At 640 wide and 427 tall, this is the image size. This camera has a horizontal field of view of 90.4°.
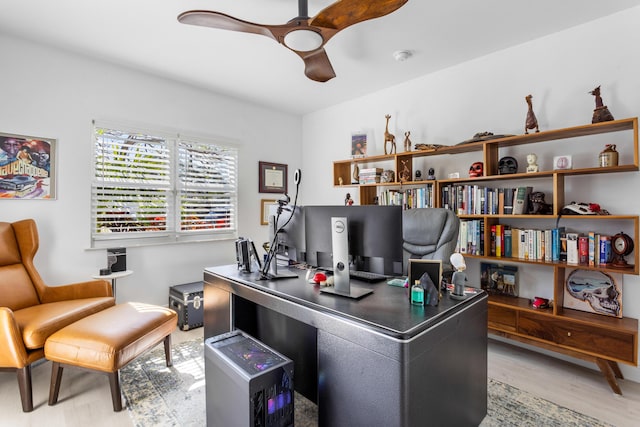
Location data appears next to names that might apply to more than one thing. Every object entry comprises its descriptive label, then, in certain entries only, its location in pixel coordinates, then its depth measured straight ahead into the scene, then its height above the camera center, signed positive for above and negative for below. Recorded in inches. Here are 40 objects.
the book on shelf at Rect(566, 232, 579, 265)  90.1 -11.5
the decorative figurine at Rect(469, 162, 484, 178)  111.0 +14.1
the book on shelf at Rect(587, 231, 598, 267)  87.8 -11.0
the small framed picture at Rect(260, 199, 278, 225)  169.2 +0.7
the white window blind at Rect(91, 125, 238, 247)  121.5 +10.4
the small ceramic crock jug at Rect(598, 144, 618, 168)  85.4 +14.1
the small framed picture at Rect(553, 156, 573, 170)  93.0 +13.8
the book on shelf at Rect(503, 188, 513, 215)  104.3 +2.8
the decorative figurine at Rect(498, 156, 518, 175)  104.3 +14.6
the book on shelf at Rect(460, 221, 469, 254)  111.7 -9.6
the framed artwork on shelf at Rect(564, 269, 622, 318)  89.0 -24.4
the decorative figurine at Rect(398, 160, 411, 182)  133.3 +15.7
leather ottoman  73.2 -31.3
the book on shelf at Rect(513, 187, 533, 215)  101.0 +2.7
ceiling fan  63.9 +41.7
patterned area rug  72.1 -47.3
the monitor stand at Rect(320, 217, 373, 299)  63.6 -9.9
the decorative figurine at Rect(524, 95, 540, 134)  99.1 +28.2
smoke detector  112.0 +55.8
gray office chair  88.7 -6.9
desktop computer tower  54.9 -31.7
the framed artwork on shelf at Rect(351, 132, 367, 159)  150.1 +31.7
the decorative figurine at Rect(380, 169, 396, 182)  138.9 +15.1
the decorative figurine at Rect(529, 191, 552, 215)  98.1 +1.3
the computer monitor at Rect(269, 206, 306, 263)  76.9 -5.5
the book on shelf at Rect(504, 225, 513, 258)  104.1 -11.1
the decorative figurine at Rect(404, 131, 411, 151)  135.0 +28.3
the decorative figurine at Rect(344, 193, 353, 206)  150.6 +5.3
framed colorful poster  101.0 +15.5
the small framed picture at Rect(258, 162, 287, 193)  169.0 +18.8
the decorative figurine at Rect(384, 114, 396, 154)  139.0 +31.4
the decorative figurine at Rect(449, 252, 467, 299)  60.8 -13.4
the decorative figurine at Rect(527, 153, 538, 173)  98.6 +14.5
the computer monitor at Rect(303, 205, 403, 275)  61.6 -5.2
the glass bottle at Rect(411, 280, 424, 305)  56.4 -15.1
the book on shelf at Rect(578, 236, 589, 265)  89.3 -11.6
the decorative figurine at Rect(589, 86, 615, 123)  86.0 +26.4
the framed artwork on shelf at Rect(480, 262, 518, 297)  108.2 -24.1
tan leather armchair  74.5 -26.4
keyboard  77.0 -16.6
